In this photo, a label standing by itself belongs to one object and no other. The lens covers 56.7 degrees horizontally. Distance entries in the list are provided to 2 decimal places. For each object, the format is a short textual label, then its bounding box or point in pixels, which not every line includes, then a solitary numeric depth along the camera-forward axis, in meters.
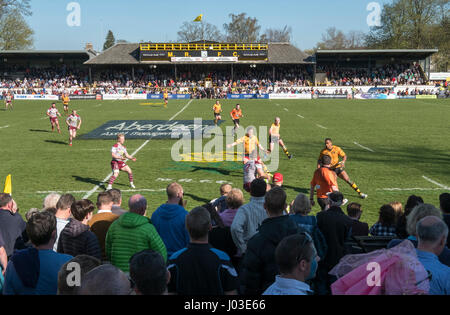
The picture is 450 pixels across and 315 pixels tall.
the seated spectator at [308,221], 5.30
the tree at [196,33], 102.38
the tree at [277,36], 120.67
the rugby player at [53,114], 23.56
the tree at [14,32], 81.69
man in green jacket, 4.62
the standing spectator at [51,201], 6.49
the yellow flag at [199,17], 70.37
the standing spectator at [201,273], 3.67
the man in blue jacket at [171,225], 5.39
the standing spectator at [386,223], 6.43
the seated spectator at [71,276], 3.04
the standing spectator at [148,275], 2.98
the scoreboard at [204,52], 64.31
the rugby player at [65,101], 34.41
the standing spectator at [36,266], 3.65
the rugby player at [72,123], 19.80
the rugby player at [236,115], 24.28
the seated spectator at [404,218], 5.91
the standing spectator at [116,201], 6.32
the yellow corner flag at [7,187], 8.87
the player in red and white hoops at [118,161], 12.64
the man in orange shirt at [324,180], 9.58
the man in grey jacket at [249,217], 5.20
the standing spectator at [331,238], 5.32
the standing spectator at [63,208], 5.82
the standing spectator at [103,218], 5.46
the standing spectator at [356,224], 6.69
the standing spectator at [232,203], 5.96
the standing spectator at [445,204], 5.66
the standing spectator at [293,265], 3.00
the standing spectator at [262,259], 4.12
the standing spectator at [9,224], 5.74
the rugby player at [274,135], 16.25
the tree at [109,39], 125.08
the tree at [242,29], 104.75
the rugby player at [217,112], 27.17
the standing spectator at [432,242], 3.48
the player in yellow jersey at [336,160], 11.41
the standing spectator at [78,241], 4.79
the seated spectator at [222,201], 7.15
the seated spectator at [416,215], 4.37
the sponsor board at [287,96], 54.74
